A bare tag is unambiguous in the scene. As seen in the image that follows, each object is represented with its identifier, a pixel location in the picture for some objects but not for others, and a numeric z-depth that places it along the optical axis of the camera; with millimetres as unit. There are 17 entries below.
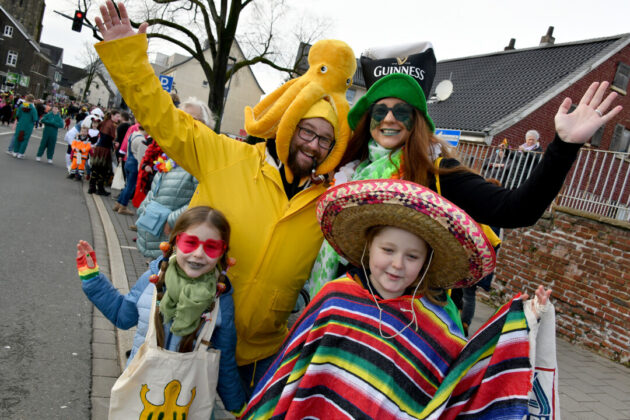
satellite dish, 19734
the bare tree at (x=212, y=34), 17453
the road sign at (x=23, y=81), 53291
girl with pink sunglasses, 2178
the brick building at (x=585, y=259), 6410
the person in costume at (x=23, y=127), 12352
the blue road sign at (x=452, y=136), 6660
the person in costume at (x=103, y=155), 10055
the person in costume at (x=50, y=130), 12578
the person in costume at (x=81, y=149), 11141
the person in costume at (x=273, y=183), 2324
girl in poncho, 1587
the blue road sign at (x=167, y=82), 10281
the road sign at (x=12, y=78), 48000
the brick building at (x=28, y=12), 59156
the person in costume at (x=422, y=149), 1644
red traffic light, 16016
